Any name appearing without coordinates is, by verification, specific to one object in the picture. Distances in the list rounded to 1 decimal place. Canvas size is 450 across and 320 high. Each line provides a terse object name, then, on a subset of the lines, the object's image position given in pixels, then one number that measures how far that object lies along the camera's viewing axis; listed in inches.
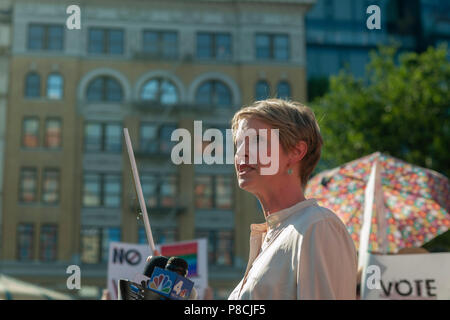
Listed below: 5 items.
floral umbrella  297.7
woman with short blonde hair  74.4
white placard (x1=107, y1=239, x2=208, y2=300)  381.4
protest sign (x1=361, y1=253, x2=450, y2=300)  223.8
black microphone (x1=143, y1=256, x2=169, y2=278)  88.0
